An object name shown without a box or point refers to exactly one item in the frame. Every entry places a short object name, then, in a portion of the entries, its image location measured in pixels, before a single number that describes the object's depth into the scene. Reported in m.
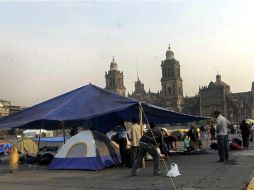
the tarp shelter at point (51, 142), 19.15
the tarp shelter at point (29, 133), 42.62
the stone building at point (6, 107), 107.30
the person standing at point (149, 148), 8.32
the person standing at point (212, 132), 25.46
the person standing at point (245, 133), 15.86
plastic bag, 7.97
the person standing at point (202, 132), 31.54
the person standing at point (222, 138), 10.44
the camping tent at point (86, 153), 10.24
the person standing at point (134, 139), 10.12
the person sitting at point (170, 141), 15.62
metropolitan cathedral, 91.78
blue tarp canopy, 10.56
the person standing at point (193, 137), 15.41
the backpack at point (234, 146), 15.20
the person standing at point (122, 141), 10.68
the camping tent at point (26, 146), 15.37
